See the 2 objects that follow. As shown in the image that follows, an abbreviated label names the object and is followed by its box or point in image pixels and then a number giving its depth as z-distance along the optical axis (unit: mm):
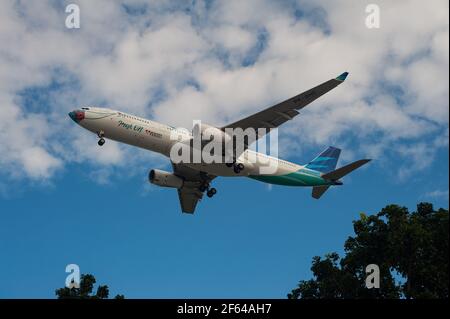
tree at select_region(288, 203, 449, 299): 56250
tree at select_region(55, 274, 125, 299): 55125
